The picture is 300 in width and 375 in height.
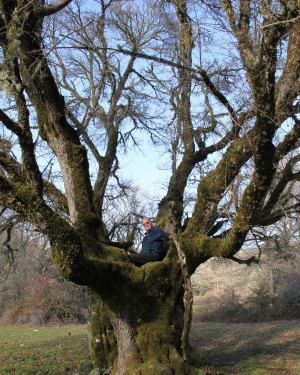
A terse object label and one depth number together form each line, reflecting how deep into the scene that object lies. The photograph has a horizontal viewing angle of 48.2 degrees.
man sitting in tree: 7.40
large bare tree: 5.46
